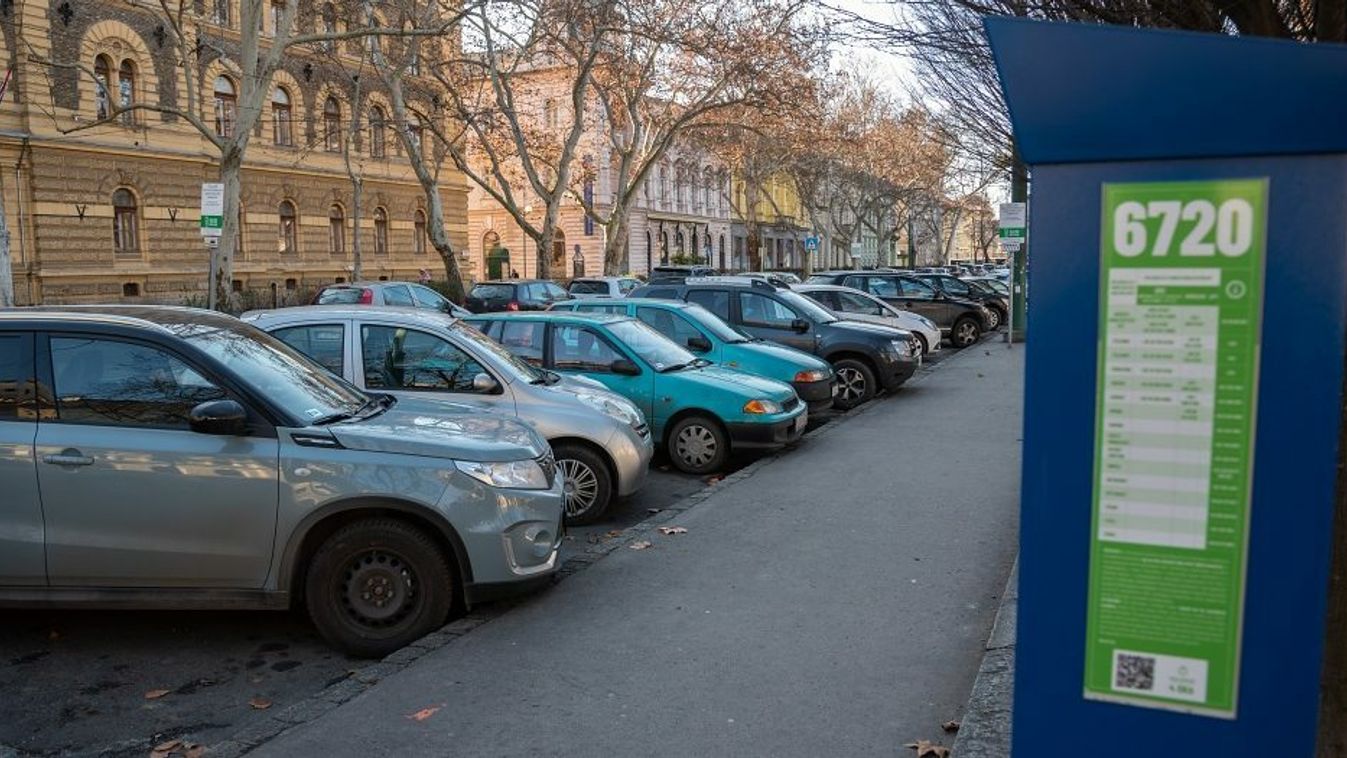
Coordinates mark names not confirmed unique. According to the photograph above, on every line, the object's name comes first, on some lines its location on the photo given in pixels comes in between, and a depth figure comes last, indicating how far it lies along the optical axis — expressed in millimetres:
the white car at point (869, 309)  20562
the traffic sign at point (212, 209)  17516
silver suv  5242
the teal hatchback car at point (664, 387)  10227
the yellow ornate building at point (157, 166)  33375
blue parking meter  2119
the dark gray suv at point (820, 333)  15102
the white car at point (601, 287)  28927
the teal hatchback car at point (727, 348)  12141
